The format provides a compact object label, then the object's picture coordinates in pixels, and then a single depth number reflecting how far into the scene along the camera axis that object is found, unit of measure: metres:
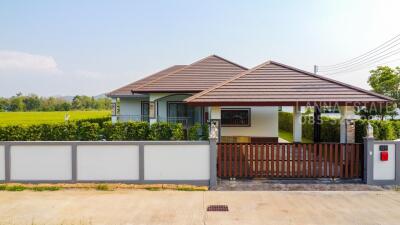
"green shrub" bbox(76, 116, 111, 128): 21.45
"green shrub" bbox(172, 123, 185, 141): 11.84
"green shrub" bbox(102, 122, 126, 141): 12.07
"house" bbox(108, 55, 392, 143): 11.18
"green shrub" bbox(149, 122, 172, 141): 11.98
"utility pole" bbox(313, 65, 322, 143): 14.11
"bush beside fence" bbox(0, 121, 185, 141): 12.02
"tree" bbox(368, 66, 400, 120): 27.50
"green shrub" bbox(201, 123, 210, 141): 12.95
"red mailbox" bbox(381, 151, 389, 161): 8.97
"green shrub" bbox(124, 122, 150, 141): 12.21
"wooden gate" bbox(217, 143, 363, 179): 9.30
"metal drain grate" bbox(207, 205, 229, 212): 7.00
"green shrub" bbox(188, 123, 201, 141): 11.93
